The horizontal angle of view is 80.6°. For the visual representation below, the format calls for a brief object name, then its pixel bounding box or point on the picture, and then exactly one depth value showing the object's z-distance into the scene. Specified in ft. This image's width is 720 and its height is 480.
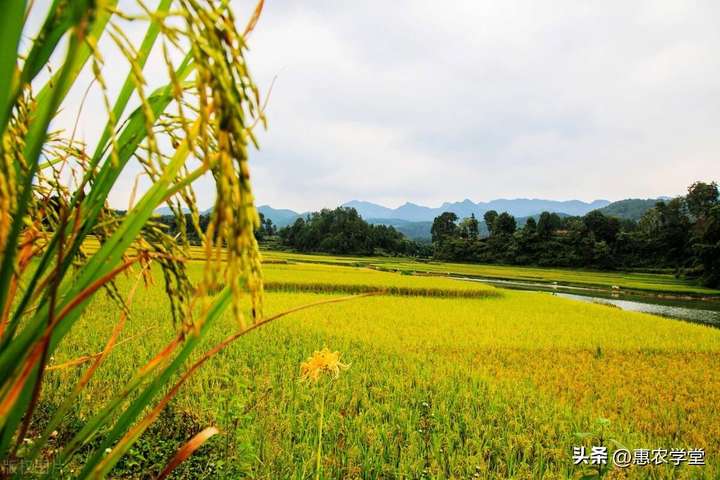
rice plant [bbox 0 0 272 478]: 1.42
